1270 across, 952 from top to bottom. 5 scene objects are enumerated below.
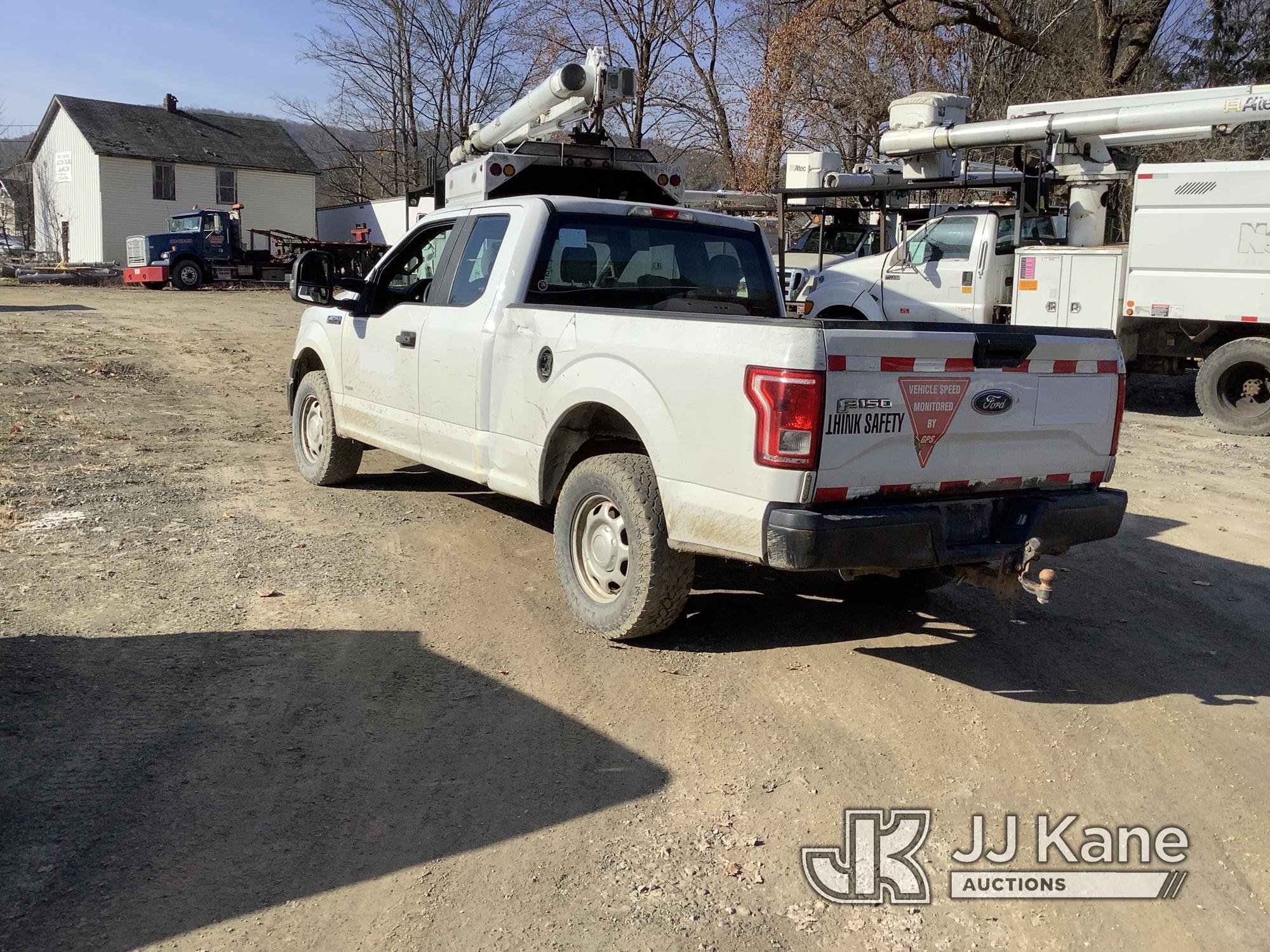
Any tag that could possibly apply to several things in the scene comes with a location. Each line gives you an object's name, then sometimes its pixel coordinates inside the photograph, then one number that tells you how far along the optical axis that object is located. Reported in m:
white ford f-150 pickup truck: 4.09
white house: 42.28
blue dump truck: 33.69
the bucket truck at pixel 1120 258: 11.38
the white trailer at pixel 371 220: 37.28
